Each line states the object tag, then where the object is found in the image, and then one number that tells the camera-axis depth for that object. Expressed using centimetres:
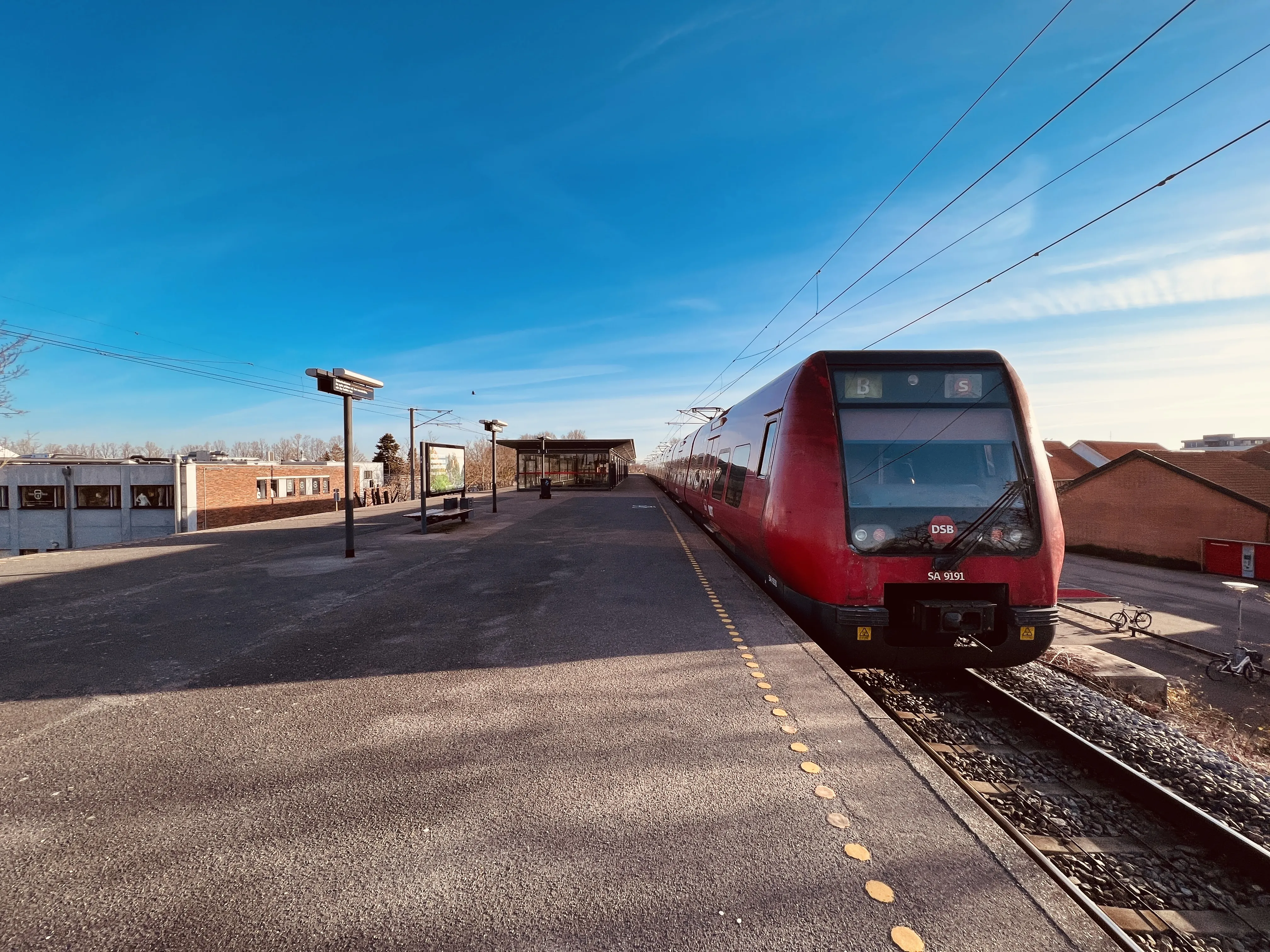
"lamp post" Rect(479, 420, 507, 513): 2014
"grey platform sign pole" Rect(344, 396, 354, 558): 1043
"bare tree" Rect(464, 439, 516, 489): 7612
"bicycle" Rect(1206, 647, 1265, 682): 941
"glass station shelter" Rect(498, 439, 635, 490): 3897
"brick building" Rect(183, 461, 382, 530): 3412
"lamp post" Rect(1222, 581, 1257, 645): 909
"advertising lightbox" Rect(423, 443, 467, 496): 1494
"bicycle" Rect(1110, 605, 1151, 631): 1227
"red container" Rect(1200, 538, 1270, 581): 2020
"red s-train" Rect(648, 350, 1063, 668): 485
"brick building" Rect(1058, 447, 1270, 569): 2188
